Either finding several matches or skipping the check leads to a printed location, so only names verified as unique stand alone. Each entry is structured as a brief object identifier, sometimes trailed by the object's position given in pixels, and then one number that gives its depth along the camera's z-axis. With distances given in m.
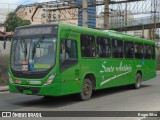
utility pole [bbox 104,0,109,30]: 36.31
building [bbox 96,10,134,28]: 71.69
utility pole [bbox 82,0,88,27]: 30.48
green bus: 12.39
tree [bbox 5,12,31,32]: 72.51
